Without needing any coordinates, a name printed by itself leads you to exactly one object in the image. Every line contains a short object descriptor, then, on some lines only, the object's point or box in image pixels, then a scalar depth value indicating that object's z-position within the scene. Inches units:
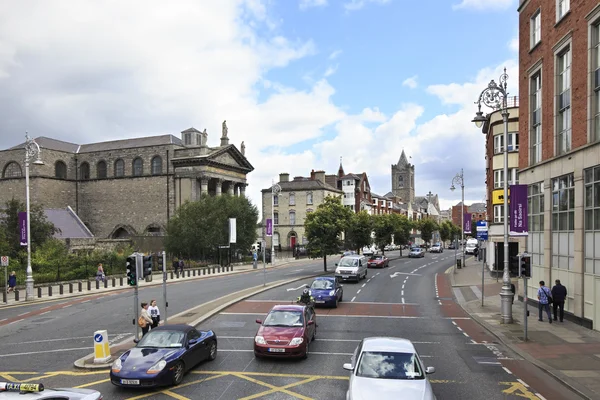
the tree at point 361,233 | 2404.0
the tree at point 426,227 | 4713.6
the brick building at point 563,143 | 787.4
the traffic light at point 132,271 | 684.1
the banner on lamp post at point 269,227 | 2240.9
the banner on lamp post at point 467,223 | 2045.2
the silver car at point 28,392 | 311.3
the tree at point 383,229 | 2866.6
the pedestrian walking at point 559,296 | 837.8
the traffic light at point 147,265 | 711.7
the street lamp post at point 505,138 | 817.5
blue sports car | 474.5
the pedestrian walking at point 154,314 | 719.1
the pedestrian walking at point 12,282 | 1307.8
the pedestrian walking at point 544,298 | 837.2
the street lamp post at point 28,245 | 1234.0
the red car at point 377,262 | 2151.8
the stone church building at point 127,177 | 3075.8
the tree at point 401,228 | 3115.2
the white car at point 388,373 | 379.9
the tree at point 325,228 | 1935.3
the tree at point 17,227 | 1903.3
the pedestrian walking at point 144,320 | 684.1
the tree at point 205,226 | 2359.7
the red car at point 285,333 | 583.8
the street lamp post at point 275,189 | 2482.9
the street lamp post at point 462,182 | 2174.8
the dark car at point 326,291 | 1019.3
